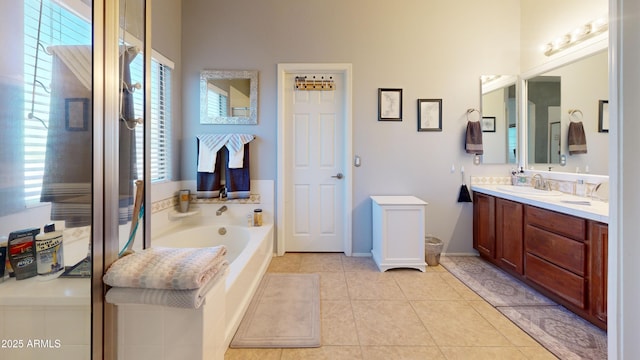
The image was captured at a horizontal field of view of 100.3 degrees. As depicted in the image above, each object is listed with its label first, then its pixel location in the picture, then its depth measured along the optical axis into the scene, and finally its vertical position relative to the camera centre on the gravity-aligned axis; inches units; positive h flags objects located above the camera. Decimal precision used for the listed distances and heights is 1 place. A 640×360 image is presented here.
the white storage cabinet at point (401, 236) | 104.5 -21.6
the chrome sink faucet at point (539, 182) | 105.7 -0.3
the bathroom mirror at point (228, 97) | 117.4 +37.5
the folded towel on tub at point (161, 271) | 34.4 -11.9
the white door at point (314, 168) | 123.4 +5.9
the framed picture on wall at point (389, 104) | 118.6 +34.2
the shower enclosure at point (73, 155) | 35.5 +3.8
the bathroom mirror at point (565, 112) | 86.5 +26.1
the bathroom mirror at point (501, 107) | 119.8 +33.3
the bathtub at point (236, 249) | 66.8 -24.4
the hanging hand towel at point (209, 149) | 114.0 +13.8
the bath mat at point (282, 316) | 63.7 -37.2
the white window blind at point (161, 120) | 103.6 +24.6
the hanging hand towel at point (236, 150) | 114.2 +13.3
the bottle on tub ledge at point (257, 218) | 113.7 -15.7
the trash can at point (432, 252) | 111.2 -29.7
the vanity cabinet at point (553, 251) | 66.6 -21.2
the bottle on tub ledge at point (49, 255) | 39.6 -11.1
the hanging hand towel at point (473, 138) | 117.5 +19.1
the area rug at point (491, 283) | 83.1 -36.0
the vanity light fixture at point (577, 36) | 86.5 +51.5
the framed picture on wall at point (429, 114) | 119.0 +29.9
